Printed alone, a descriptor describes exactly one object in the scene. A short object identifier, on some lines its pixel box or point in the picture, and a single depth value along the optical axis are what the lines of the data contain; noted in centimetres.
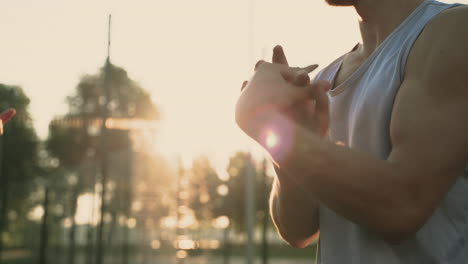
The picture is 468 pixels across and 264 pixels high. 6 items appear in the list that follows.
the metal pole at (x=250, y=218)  1219
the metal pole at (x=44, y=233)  999
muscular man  92
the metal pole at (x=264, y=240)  1230
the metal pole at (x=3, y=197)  1069
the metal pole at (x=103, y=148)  631
